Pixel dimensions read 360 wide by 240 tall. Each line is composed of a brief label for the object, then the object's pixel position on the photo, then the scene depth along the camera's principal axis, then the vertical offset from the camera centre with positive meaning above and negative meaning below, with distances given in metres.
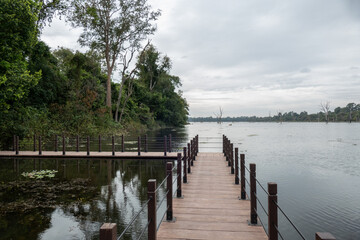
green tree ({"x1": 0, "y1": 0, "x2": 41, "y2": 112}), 15.23 +5.01
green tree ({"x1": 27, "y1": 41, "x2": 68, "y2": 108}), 24.88 +4.08
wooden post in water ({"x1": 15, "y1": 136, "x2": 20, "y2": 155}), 15.90 -1.40
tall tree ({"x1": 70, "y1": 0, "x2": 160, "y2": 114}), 30.93 +11.91
